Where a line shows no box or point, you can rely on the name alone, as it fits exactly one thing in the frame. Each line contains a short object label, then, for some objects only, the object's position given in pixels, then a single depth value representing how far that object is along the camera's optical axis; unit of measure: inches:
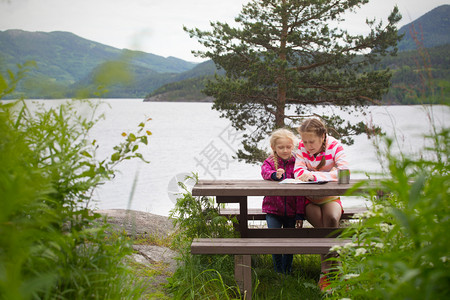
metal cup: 135.2
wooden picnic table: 125.0
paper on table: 137.2
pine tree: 358.3
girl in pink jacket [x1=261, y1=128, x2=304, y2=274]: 149.7
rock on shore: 202.5
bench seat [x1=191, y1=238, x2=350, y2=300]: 117.5
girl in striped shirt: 144.0
